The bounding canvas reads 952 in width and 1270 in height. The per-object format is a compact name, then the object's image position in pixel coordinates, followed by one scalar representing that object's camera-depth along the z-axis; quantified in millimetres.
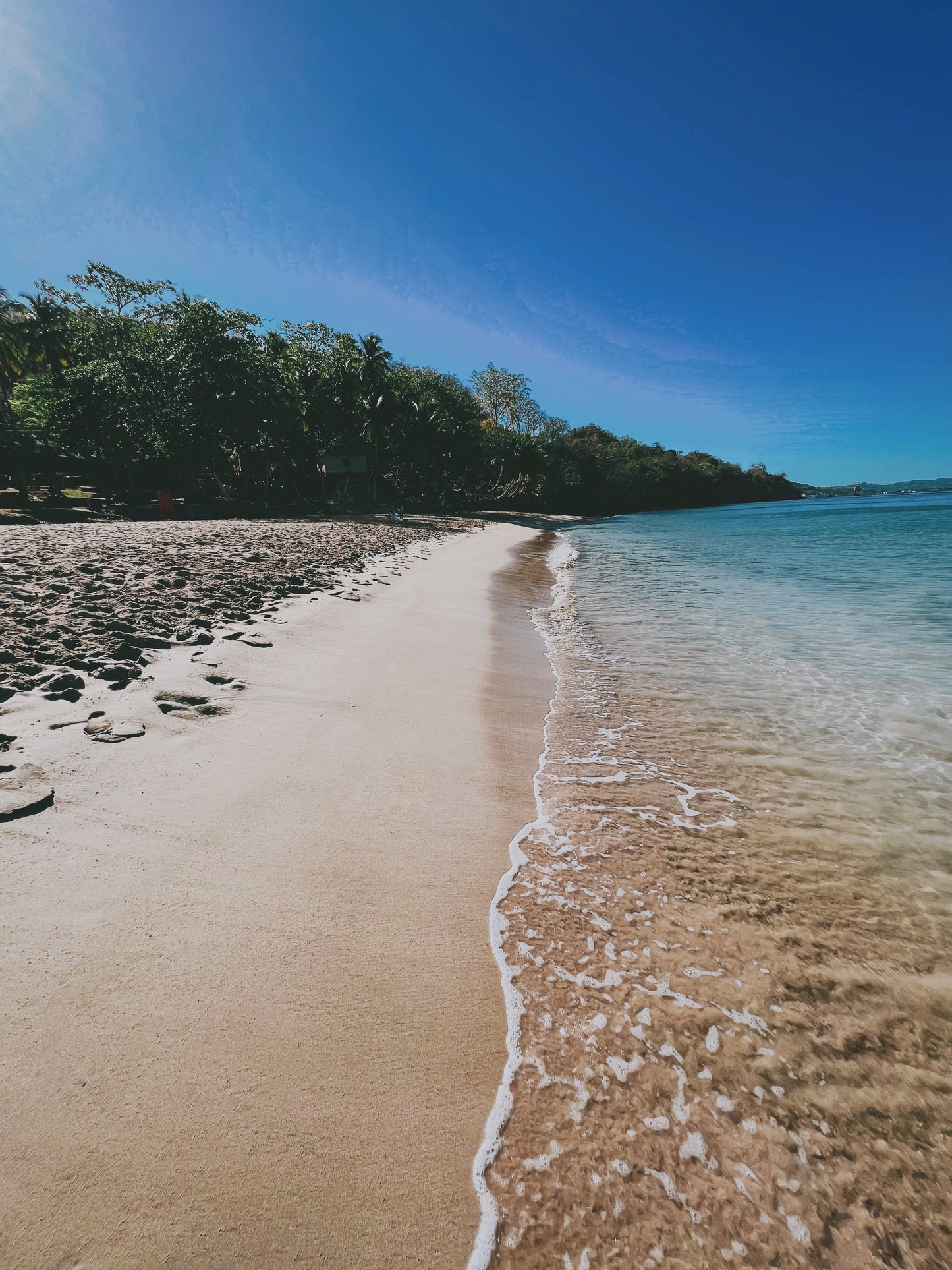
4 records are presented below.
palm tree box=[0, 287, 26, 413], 32250
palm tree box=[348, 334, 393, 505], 31484
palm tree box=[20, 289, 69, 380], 32844
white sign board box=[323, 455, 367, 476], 42125
